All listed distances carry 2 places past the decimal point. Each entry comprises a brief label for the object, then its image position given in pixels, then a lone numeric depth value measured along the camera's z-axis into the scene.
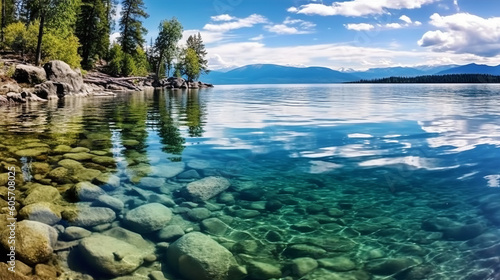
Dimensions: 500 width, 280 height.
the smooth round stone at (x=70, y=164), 11.36
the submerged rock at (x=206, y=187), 9.62
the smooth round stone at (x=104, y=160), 12.18
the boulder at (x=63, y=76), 48.53
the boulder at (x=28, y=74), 45.31
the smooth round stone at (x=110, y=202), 8.66
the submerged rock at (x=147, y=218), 7.83
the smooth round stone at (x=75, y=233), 7.27
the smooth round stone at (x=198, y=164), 12.20
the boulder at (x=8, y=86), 39.50
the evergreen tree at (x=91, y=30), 84.19
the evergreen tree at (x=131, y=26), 99.12
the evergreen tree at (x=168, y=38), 105.44
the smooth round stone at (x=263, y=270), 6.32
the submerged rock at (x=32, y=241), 6.34
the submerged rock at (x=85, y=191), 9.00
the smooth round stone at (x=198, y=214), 8.49
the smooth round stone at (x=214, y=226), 7.94
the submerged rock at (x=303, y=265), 6.44
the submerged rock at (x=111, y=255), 6.38
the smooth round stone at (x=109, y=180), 10.02
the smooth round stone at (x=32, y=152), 12.77
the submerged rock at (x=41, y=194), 8.66
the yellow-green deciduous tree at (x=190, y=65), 123.50
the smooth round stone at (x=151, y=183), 10.16
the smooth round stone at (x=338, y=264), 6.58
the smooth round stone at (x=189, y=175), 11.11
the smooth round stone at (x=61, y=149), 13.39
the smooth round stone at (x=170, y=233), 7.56
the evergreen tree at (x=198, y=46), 143.38
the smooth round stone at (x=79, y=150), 13.57
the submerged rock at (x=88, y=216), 7.86
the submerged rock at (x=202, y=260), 6.38
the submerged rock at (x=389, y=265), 6.51
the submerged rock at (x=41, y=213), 7.69
